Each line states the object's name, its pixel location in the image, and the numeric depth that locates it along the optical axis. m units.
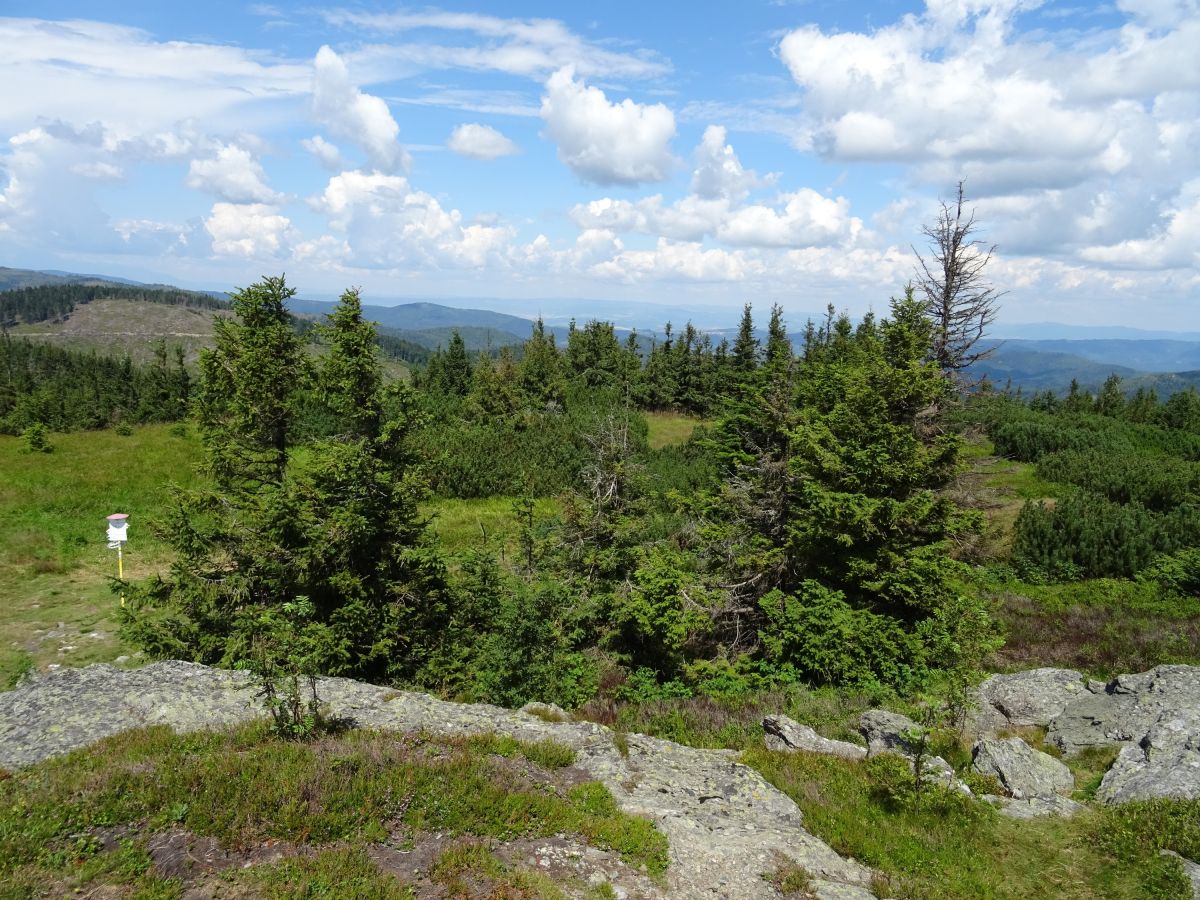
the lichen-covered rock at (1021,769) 9.18
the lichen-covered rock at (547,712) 11.38
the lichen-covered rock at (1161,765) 8.47
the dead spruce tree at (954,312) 20.84
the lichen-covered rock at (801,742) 10.43
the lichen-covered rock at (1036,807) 8.48
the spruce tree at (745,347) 60.68
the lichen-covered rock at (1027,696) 12.28
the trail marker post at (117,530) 19.84
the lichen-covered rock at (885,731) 10.34
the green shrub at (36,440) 37.91
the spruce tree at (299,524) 13.16
